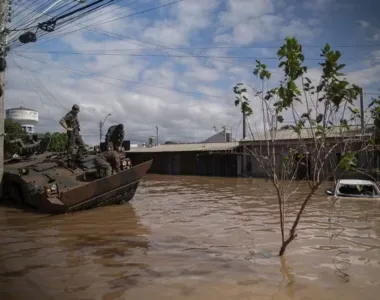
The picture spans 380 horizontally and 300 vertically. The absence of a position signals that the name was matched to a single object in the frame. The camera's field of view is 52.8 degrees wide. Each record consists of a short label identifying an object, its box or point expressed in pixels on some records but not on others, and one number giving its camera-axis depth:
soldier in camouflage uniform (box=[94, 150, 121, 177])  11.19
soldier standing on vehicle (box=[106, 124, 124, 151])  12.01
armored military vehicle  10.14
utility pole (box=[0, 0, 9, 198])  11.98
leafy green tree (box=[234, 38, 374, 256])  4.77
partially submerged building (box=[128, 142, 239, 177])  29.48
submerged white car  11.85
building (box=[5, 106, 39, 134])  55.75
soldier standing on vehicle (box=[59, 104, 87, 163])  12.14
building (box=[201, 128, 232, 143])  49.08
